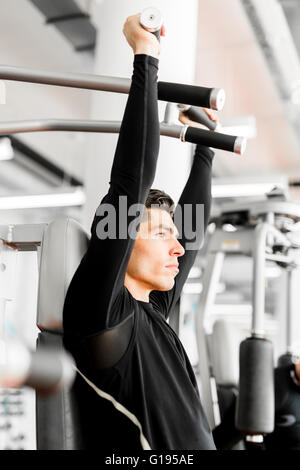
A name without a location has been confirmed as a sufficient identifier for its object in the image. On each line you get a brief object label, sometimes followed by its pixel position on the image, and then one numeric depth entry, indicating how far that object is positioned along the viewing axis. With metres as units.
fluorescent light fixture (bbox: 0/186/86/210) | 5.21
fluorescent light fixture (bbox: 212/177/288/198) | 5.14
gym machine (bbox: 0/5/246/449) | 1.03
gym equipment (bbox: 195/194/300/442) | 2.32
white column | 1.98
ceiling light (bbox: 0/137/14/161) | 3.78
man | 1.02
